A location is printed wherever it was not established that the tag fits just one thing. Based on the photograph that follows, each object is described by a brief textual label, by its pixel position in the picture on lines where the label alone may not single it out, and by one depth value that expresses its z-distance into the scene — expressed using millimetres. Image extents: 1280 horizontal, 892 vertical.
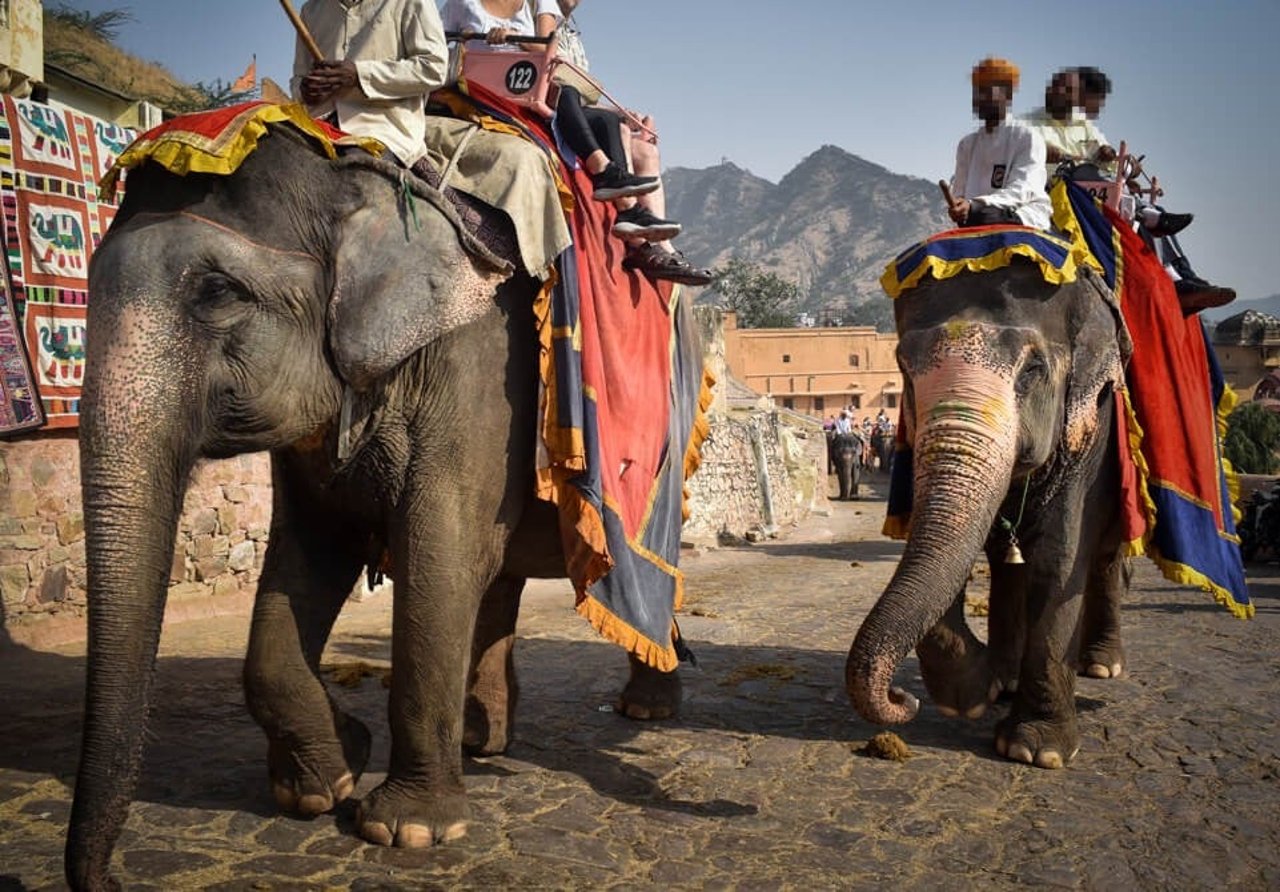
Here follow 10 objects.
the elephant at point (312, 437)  3424
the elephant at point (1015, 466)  5086
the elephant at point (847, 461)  29859
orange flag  12016
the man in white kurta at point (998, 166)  5996
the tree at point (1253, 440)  21047
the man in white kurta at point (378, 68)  4238
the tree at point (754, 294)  95894
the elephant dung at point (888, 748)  5504
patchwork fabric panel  7742
